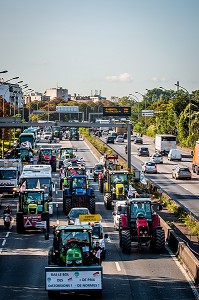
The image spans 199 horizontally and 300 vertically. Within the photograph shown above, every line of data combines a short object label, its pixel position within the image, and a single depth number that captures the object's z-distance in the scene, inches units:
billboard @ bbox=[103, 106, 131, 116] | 3523.6
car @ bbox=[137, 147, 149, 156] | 4392.2
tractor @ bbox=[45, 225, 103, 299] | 1008.9
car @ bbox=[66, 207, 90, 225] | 1582.2
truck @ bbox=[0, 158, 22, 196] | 2427.4
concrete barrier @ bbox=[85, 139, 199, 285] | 1175.7
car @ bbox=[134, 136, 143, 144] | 5629.9
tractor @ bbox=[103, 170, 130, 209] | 2064.5
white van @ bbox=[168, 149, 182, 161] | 3976.4
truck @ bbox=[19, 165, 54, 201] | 2105.1
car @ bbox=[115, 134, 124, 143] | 5871.1
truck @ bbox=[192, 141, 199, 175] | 3146.4
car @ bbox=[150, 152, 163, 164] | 3823.8
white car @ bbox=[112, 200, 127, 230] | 1633.1
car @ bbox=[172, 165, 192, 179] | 3016.7
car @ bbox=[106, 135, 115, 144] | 5708.7
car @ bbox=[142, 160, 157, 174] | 3267.7
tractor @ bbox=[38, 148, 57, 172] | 3377.5
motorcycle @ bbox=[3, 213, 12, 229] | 1744.6
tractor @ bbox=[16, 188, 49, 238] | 1662.2
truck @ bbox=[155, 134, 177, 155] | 4338.1
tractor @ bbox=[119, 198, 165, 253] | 1378.0
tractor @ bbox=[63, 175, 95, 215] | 1953.7
